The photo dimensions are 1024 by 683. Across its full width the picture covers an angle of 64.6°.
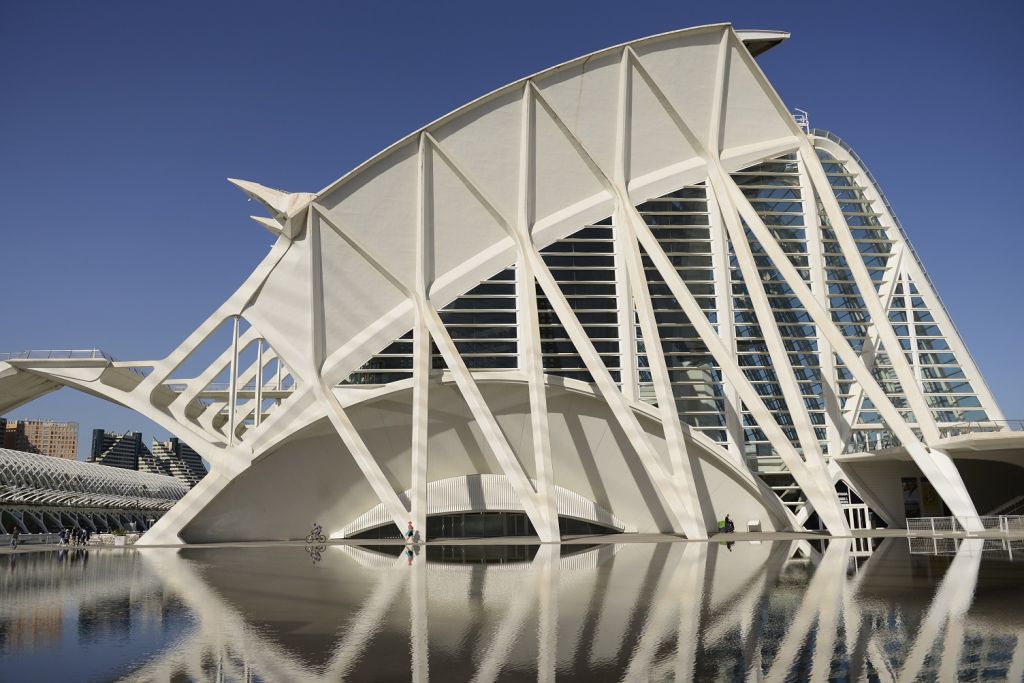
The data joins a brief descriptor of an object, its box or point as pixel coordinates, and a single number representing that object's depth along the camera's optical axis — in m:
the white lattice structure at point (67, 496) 58.31
